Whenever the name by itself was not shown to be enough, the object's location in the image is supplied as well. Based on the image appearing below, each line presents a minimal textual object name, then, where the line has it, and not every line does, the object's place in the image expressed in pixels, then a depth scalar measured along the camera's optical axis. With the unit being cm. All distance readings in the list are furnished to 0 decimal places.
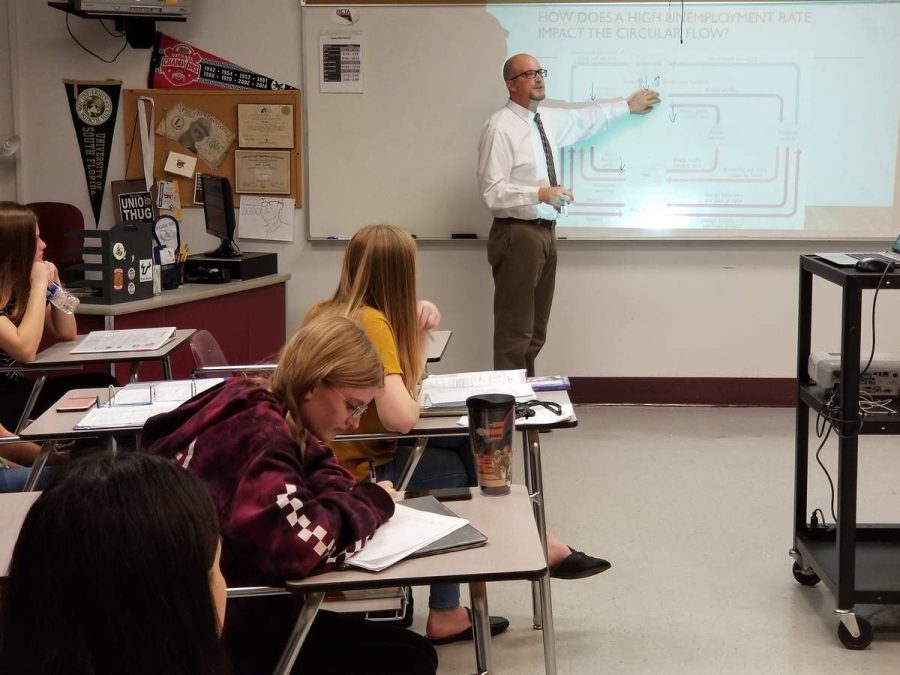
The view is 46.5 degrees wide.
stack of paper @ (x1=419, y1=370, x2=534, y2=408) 267
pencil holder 466
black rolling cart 262
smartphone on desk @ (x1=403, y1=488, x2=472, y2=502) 204
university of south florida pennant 542
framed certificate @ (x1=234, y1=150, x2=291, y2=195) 541
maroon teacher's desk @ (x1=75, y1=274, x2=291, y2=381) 412
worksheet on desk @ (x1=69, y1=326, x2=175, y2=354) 343
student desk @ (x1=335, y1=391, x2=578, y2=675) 244
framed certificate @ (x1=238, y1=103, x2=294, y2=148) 538
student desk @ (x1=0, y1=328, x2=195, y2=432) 331
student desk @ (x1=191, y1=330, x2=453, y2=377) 315
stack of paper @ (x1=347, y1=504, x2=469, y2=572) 171
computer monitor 507
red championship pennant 537
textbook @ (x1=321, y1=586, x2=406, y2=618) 193
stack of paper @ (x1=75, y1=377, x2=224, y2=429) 250
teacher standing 493
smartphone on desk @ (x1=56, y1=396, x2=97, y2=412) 270
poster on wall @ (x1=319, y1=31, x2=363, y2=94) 526
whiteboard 514
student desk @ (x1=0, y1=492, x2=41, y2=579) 175
